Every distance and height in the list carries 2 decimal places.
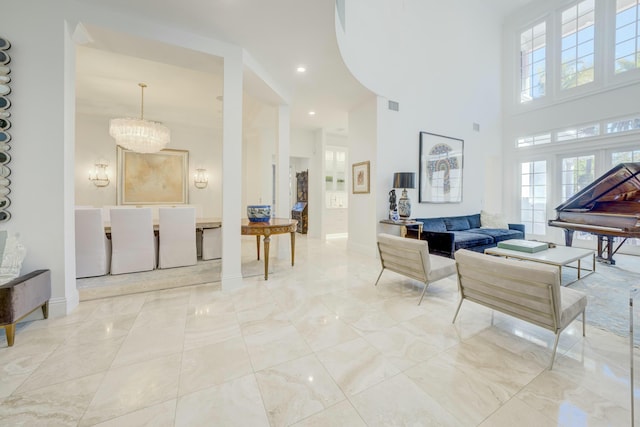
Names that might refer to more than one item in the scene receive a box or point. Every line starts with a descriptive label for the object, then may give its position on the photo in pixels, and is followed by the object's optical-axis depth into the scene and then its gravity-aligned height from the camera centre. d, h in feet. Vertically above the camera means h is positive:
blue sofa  14.32 -1.64
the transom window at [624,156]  15.99 +3.45
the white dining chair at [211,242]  13.99 -1.97
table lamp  14.73 +1.36
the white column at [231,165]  9.75 +1.69
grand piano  9.48 +0.07
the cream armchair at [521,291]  5.53 -2.05
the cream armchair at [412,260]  8.82 -2.03
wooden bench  6.07 -2.35
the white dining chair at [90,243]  10.49 -1.54
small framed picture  16.16 +2.07
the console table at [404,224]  14.33 -0.92
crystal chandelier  14.19 +4.39
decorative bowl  11.47 -0.23
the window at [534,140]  20.25 +5.82
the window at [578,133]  17.69 +5.65
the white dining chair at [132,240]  11.12 -1.50
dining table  12.61 -0.86
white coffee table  9.88 -2.02
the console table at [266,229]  10.73 -0.91
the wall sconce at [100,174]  18.54 +2.53
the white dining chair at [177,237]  12.07 -1.43
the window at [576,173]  17.95 +2.63
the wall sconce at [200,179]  21.84 +2.59
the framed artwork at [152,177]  19.30 +2.48
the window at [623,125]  16.05 +5.56
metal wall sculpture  7.00 +2.30
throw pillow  18.63 -0.93
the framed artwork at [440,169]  17.66 +2.96
